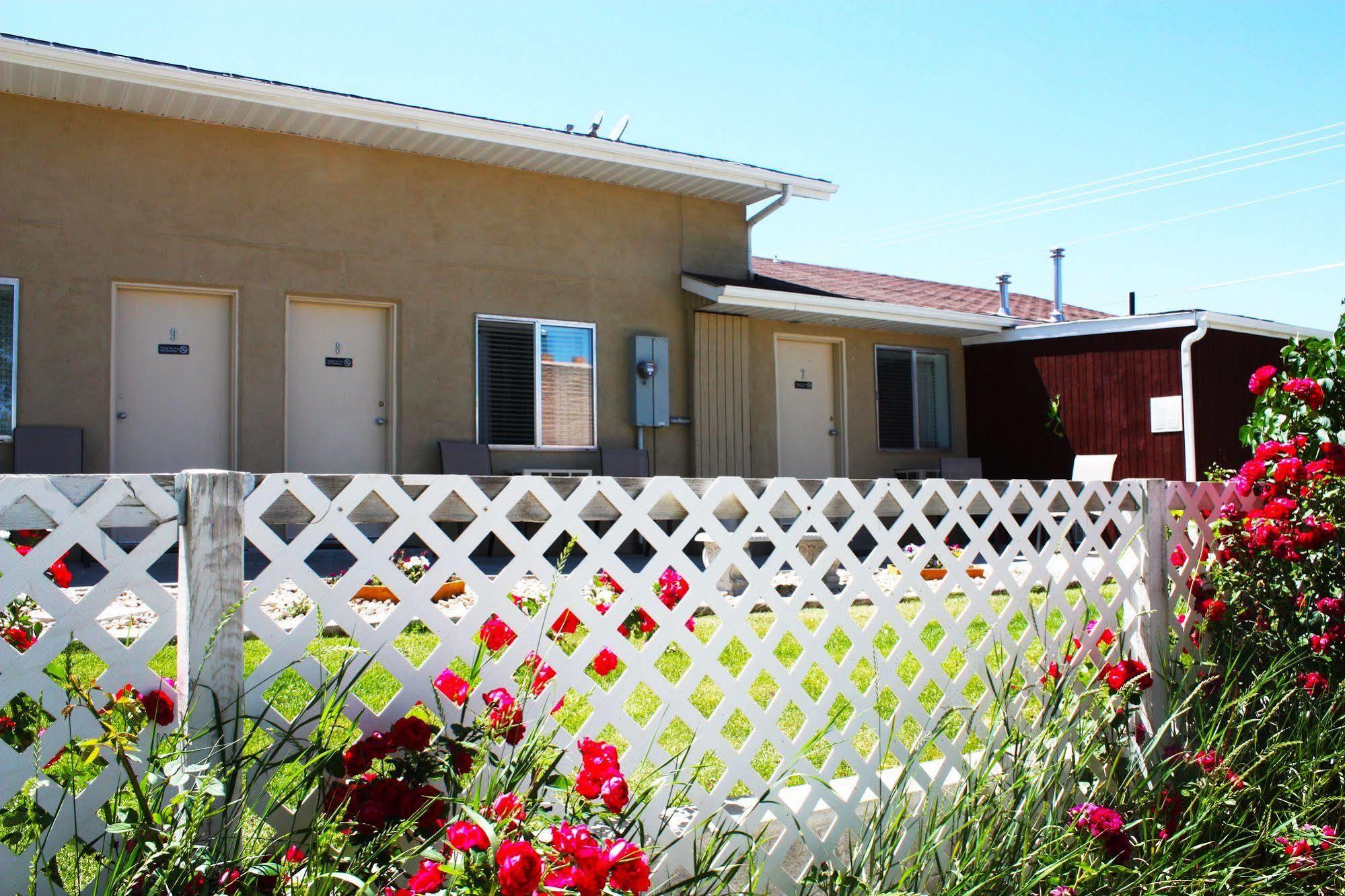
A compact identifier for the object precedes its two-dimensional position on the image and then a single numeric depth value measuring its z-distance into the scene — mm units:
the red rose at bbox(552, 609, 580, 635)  2213
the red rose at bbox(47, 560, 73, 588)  2395
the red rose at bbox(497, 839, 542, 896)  1544
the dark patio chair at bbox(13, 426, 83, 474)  7656
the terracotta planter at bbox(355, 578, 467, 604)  6586
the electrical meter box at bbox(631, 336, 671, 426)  10258
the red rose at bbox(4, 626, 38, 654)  2094
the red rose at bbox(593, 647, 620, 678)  2221
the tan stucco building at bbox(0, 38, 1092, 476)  7949
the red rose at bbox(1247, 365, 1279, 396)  3871
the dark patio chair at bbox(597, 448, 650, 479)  10039
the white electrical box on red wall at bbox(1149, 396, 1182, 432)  11461
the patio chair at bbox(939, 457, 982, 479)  12297
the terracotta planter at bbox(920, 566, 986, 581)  7941
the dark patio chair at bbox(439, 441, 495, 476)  9211
